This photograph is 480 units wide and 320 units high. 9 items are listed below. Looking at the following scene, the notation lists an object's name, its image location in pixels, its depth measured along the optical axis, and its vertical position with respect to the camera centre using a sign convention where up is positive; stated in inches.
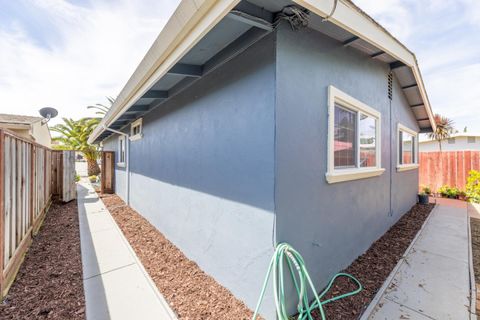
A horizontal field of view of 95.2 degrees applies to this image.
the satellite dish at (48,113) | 372.5 +80.9
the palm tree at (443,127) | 605.0 +93.0
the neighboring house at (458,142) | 728.3 +61.9
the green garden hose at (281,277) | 84.0 -47.7
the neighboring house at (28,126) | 408.0 +68.9
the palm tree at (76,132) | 764.0 +95.8
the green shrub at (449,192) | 378.5 -56.3
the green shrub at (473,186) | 331.9 -41.6
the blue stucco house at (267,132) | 89.7 +14.9
